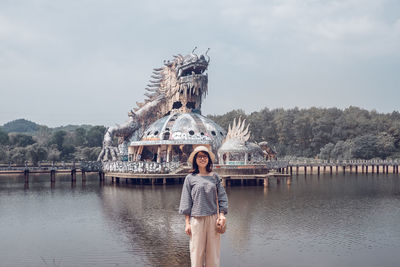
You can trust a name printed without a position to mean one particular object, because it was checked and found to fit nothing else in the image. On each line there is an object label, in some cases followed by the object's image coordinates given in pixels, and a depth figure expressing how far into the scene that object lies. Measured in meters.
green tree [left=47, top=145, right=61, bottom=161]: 79.38
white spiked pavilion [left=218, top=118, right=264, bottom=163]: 41.56
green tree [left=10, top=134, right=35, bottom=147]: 85.38
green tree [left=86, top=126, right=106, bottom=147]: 96.12
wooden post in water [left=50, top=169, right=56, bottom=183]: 46.84
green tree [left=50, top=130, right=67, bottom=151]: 87.83
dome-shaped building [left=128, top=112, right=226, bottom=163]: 47.88
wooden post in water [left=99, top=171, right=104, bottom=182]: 48.70
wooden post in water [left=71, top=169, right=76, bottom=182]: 48.92
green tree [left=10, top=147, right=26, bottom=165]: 71.88
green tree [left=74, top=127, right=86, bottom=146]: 95.26
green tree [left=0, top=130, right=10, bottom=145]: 84.44
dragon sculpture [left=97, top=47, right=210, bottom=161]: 51.09
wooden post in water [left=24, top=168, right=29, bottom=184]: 45.11
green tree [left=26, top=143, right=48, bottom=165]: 72.25
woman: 8.00
